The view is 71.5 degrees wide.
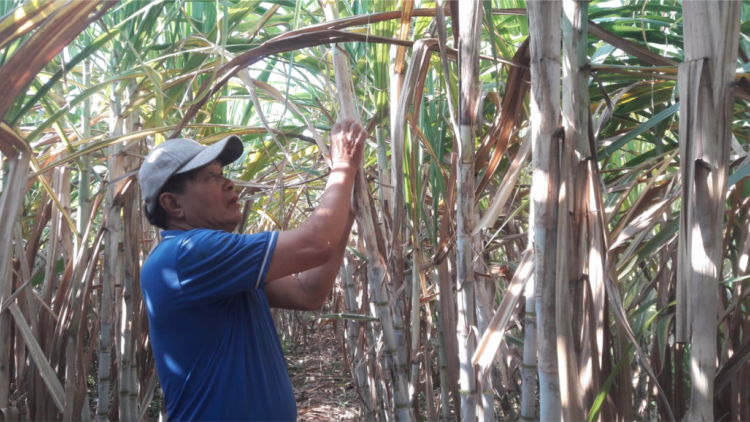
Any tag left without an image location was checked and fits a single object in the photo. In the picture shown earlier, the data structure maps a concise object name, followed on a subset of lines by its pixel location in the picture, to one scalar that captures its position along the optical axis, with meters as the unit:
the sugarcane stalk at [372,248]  1.22
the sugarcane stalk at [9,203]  0.93
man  1.03
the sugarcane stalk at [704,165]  0.62
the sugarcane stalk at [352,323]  2.81
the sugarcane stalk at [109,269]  1.80
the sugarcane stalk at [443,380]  2.00
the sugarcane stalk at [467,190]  0.86
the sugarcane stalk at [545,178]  0.73
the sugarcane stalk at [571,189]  0.69
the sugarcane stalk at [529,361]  0.86
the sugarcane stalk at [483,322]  1.19
